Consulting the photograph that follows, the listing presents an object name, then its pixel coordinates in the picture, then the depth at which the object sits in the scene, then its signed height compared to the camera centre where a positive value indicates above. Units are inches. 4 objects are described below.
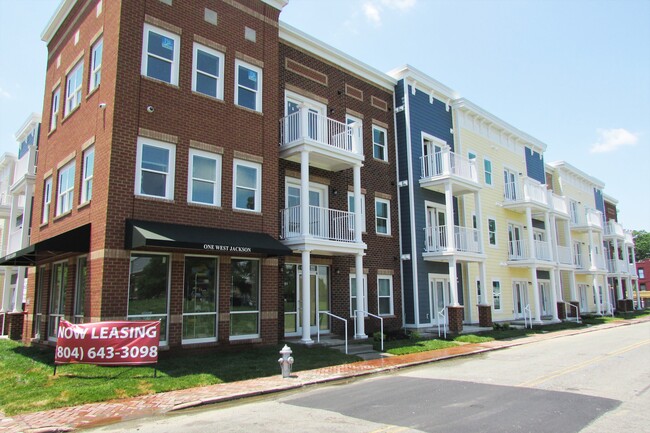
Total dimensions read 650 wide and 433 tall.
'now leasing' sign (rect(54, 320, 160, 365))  412.2 -40.1
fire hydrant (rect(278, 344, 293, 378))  436.5 -60.6
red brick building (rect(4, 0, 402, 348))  492.7 +139.5
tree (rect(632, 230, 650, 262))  4391.0 +394.5
